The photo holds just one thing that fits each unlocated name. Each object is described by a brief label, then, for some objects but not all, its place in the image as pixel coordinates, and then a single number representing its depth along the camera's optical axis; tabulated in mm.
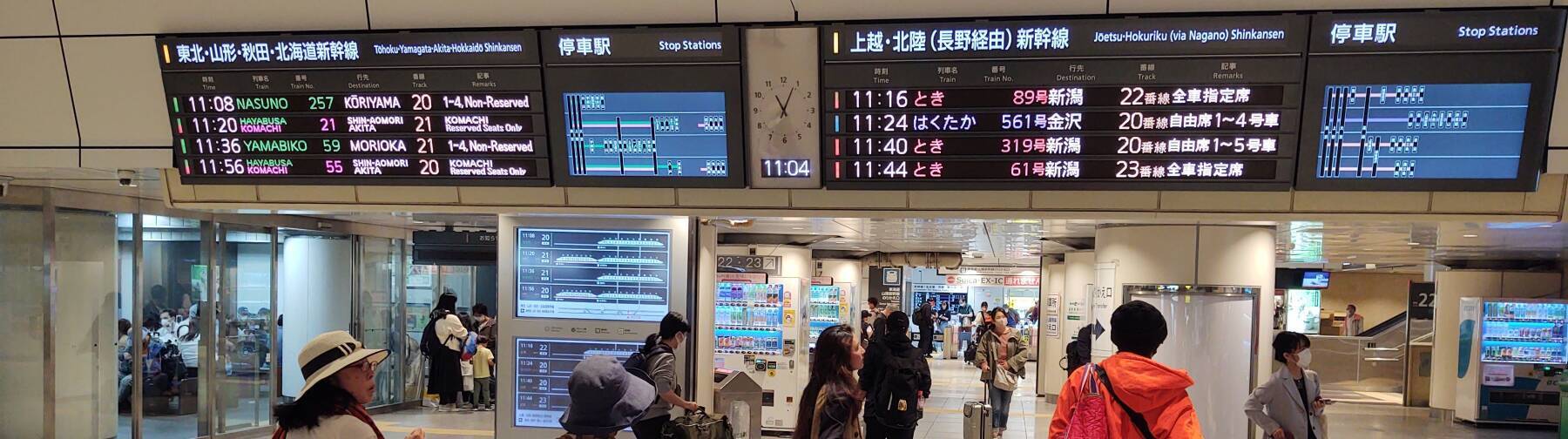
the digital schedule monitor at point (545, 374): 7684
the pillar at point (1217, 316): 7867
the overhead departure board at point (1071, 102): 4082
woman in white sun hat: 3129
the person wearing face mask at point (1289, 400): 6398
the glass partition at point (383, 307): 13570
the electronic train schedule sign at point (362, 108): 4621
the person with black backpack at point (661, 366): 6223
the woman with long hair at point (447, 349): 13773
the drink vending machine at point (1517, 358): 15156
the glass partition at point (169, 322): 9812
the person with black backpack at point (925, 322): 15773
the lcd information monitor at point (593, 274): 7656
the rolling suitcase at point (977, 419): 8367
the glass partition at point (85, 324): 8977
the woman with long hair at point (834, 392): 5812
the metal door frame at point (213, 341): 10211
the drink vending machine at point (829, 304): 17781
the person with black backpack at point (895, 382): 6539
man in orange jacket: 3207
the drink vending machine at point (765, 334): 12000
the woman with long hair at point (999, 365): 11594
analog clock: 4422
